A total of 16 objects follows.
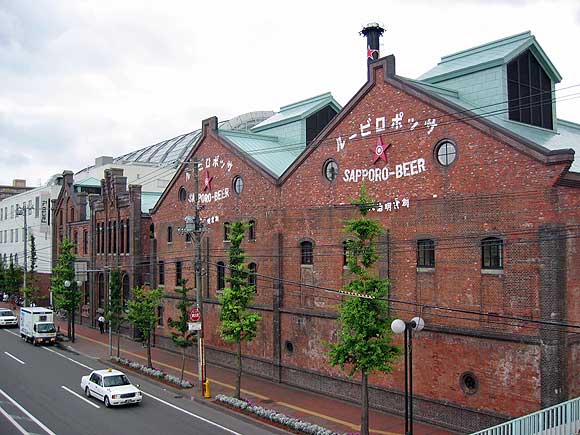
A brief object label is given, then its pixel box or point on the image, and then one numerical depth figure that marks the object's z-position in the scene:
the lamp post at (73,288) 46.54
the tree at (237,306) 27.56
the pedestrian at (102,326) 52.25
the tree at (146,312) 34.72
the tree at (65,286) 47.25
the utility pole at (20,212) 62.04
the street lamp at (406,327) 18.11
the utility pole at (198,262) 28.61
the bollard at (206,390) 28.72
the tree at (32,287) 61.72
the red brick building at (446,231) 20.17
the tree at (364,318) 20.48
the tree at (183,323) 31.25
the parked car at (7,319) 55.81
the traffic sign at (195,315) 29.12
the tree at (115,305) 39.31
